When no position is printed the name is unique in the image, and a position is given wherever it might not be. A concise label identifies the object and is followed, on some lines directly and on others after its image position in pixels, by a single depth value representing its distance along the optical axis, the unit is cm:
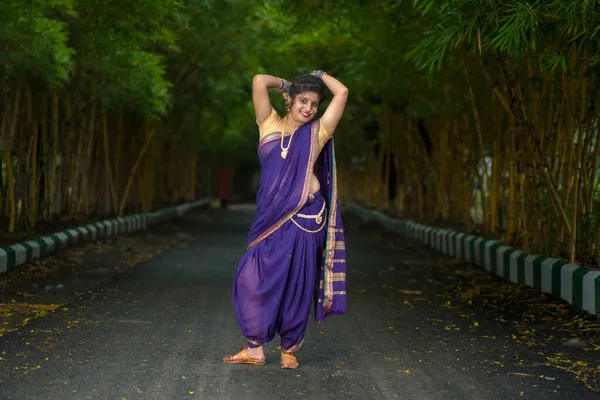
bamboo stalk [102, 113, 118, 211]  1786
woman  546
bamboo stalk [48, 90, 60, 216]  1490
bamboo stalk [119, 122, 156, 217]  1852
